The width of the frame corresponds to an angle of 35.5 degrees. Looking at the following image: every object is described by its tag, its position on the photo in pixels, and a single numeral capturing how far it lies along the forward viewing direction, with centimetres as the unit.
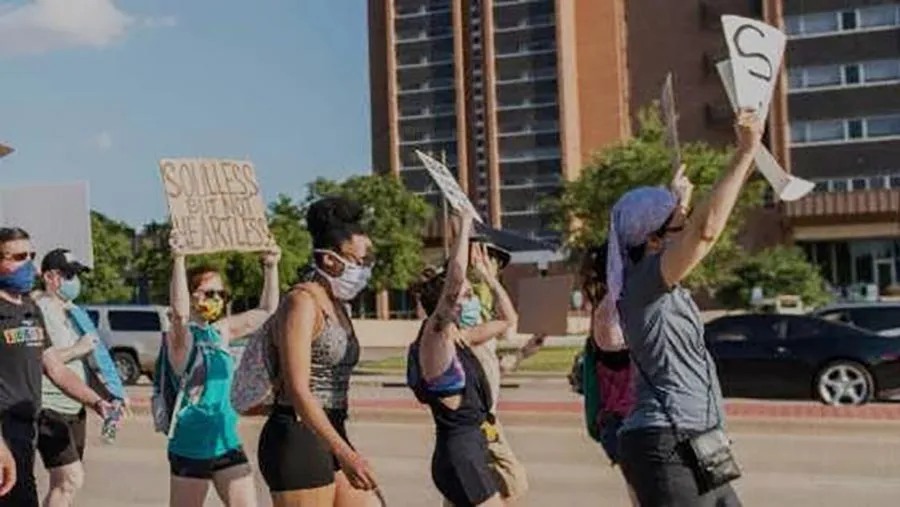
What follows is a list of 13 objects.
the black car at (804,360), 1917
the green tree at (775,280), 5744
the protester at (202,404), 627
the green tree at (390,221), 6284
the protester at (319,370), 475
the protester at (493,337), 658
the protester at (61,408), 723
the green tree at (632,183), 4722
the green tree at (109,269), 6481
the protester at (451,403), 582
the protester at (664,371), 418
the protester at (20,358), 542
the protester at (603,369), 583
